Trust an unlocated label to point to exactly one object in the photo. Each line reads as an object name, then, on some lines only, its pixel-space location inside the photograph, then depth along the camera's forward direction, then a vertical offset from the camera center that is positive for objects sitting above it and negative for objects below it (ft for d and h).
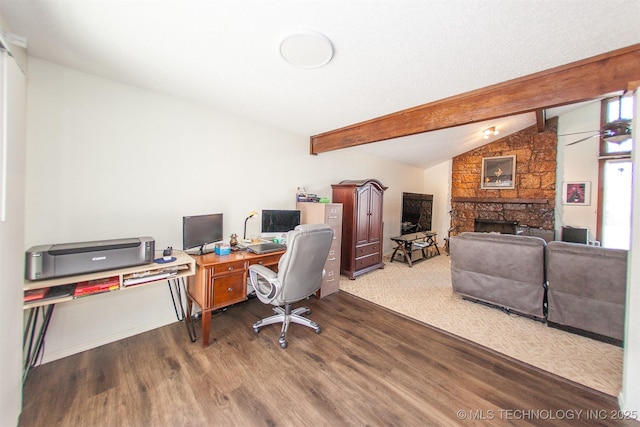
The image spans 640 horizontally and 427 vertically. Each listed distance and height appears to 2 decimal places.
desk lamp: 9.75 -0.56
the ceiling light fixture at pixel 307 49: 4.86 +3.70
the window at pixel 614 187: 14.78 +1.90
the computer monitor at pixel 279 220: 9.78 -0.42
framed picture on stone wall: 18.83 +3.51
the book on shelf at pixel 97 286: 5.24 -1.86
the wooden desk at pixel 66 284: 4.88 -1.87
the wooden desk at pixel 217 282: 6.72 -2.24
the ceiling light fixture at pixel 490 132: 16.34 +5.97
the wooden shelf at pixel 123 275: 4.77 -1.62
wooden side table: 15.62 -2.32
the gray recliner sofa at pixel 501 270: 8.23 -2.19
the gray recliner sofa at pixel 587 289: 6.88 -2.32
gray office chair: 6.41 -1.92
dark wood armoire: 12.63 -0.59
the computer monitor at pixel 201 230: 7.15 -0.71
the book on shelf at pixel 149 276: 5.82 -1.80
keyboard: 8.14 -1.40
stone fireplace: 17.37 +2.34
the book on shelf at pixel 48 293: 4.76 -1.91
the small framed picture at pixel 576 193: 15.77 +1.61
